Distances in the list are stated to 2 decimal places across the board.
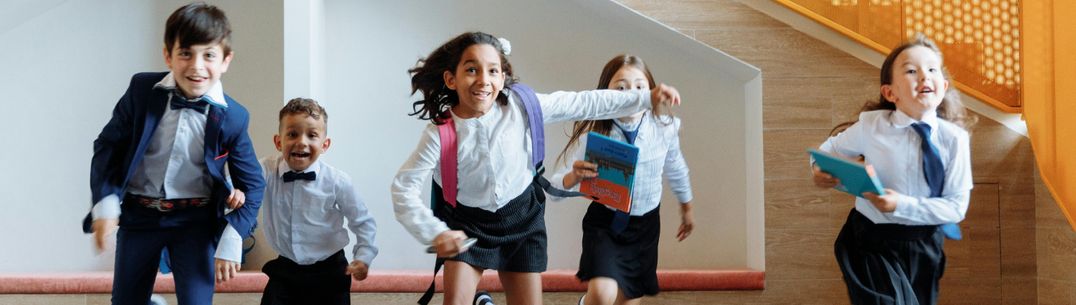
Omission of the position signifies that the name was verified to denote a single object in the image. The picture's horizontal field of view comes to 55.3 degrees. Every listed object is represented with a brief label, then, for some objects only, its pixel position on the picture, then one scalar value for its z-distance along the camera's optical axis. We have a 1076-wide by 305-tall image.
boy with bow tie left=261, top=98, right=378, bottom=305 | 3.49
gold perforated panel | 4.70
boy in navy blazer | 2.86
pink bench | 4.61
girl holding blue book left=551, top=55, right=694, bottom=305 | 3.71
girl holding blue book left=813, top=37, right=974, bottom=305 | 3.12
